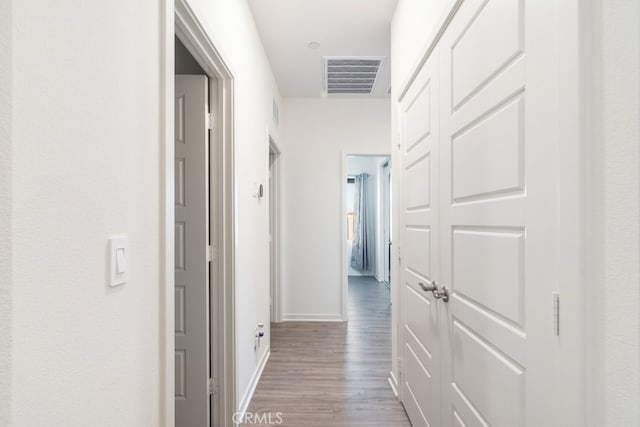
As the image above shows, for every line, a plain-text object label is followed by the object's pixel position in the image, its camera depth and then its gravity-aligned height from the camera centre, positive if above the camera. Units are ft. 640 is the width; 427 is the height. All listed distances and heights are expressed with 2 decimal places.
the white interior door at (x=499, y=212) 2.73 +0.06
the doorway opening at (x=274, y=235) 13.61 -0.64
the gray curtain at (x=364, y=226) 26.30 -0.56
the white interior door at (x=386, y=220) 22.61 -0.09
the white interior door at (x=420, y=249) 5.38 -0.54
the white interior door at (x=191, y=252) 6.16 -0.59
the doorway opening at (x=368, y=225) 23.03 -0.45
